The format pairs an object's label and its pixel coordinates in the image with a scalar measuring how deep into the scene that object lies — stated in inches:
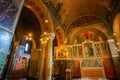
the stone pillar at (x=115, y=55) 336.5
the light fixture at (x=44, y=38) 284.8
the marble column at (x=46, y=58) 243.4
